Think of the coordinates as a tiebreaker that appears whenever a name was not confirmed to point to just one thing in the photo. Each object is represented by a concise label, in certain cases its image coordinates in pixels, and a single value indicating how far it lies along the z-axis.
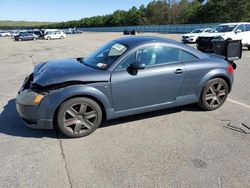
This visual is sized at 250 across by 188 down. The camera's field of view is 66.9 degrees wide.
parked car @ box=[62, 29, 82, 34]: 56.66
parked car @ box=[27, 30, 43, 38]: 35.31
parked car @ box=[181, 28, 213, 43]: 17.32
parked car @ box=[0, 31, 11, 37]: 52.95
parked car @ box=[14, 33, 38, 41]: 31.68
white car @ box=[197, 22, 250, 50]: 11.56
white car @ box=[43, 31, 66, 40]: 33.72
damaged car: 2.89
